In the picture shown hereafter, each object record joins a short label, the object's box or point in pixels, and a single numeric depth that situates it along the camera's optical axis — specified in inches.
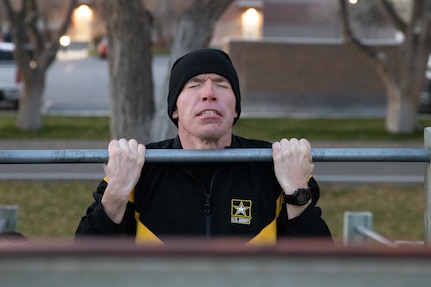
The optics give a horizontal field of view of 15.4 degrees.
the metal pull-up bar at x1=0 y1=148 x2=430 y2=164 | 178.7
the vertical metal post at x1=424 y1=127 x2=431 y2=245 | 196.4
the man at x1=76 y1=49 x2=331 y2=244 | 183.9
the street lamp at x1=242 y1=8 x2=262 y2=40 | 1607.5
